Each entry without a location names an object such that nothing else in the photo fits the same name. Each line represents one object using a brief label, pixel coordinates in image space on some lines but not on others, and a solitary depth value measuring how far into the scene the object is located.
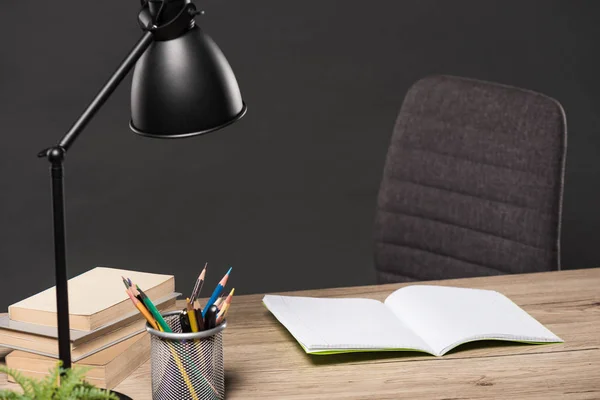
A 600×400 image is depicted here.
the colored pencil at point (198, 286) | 2.05
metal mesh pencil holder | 1.94
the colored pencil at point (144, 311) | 1.97
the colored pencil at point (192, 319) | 1.97
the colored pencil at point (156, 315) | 1.97
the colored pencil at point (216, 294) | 2.02
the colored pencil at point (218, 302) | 2.02
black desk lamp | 1.90
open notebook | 2.12
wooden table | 2.02
